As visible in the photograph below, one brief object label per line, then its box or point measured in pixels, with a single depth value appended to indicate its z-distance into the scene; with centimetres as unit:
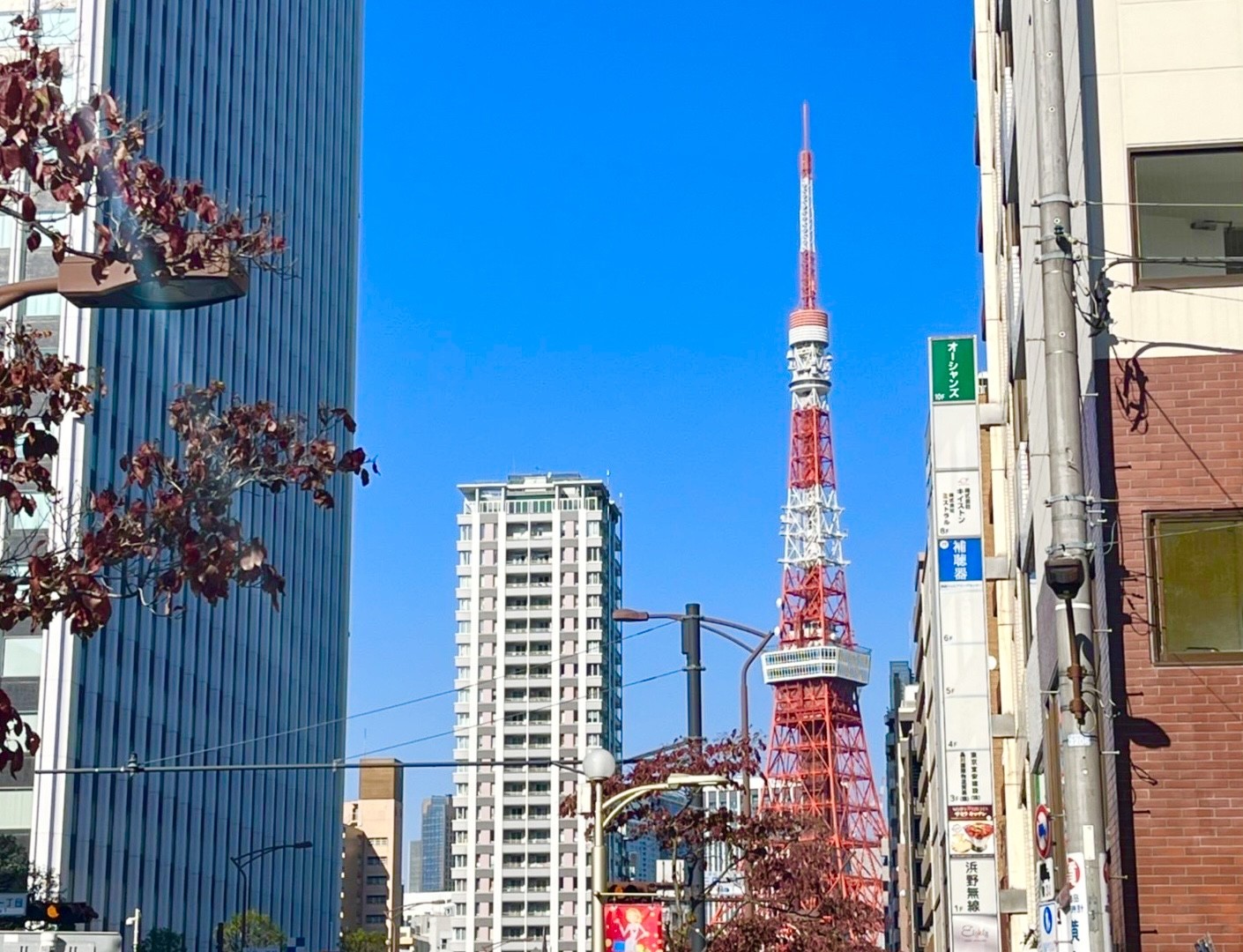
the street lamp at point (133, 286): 1050
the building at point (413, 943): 15775
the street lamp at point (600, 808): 2573
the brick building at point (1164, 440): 1916
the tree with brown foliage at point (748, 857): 4134
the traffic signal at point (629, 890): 2700
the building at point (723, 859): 4319
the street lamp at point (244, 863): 10326
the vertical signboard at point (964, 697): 4828
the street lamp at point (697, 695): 3098
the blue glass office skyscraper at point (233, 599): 8244
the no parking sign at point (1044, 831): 1526
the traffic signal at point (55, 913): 3011
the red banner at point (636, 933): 2627
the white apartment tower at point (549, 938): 19400
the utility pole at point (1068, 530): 1354
